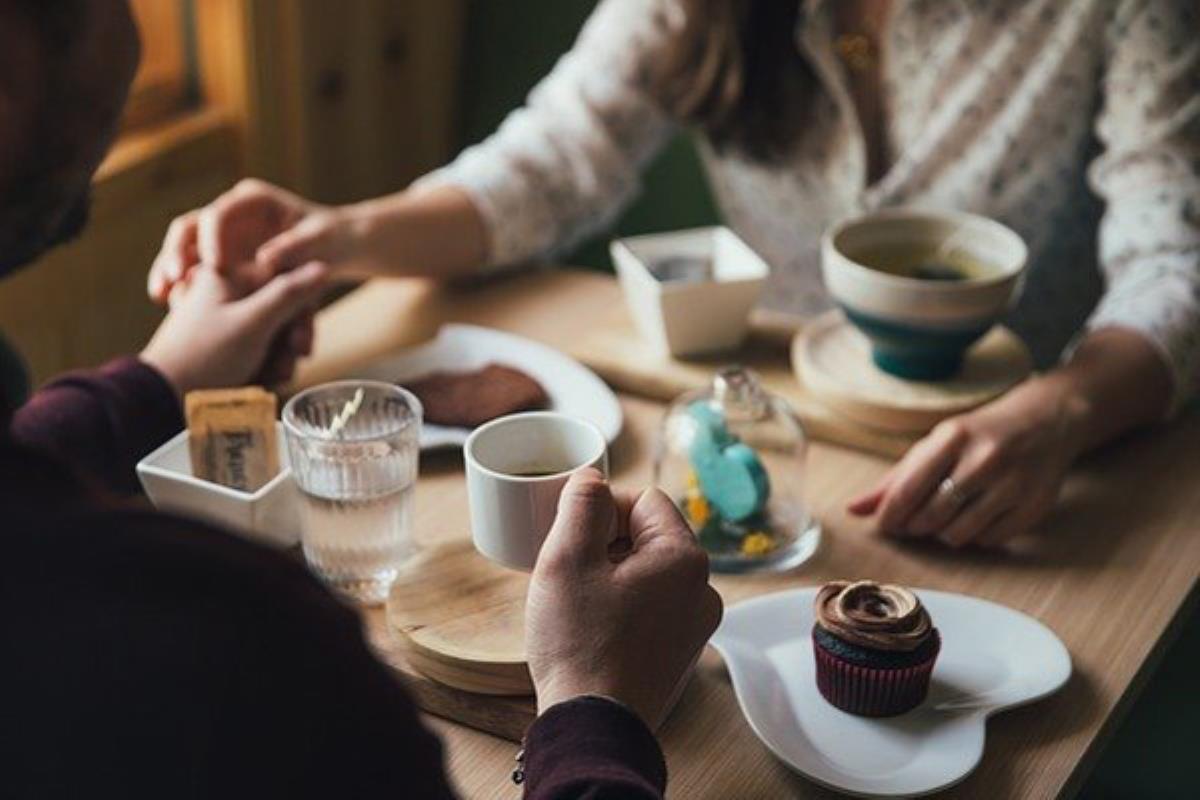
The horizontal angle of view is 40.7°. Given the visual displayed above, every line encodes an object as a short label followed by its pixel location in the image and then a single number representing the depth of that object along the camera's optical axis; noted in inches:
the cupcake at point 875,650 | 40.4
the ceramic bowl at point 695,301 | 58.3
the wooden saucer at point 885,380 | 54.5
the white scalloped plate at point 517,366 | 55.3
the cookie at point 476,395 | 53.1
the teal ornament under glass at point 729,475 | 49.2
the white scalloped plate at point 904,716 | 39.5
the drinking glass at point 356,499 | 45.3
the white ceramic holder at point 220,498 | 45.6
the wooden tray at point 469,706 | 40.8
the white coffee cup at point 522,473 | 41.9
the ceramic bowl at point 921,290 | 53.8
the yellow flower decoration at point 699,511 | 49.7
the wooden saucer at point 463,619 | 41.1
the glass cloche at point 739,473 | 48.6
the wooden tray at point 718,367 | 54.9
